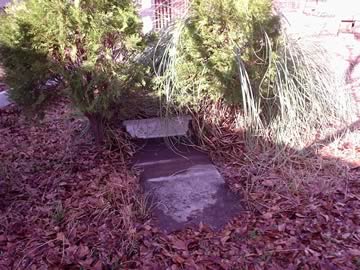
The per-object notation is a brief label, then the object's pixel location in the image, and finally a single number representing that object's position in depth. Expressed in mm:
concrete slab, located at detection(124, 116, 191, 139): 3516
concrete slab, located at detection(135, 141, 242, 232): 2520
